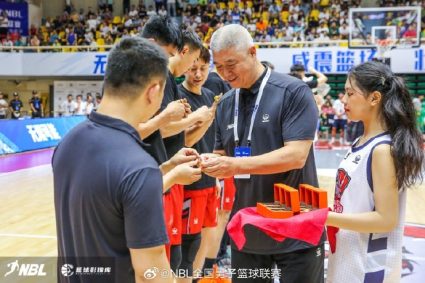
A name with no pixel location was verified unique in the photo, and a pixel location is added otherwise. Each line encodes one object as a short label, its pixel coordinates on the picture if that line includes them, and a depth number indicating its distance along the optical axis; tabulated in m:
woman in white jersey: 1.92
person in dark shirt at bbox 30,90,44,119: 19.89
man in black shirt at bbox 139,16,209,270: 2.46
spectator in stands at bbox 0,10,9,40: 22.50
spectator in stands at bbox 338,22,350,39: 19.04
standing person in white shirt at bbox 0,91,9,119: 18.36
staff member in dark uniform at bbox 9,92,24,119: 19.74
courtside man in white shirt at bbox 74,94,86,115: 18.77
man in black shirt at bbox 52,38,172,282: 1.38
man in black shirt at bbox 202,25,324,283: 2.14
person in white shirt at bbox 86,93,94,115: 18.69
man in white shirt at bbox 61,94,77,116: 19.28
